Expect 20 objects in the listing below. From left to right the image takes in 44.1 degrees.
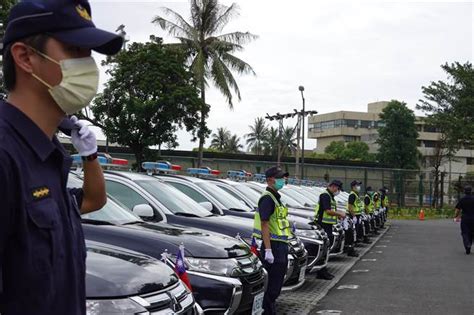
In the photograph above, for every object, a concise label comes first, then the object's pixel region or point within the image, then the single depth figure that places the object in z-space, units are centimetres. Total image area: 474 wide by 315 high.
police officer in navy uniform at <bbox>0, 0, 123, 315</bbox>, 171
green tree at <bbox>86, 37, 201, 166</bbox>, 2289
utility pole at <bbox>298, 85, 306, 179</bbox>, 3297
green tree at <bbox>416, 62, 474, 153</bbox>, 3322
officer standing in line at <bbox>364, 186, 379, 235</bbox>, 1925
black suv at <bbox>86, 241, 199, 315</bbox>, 314
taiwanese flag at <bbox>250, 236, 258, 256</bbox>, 712
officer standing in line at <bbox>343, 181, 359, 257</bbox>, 1466
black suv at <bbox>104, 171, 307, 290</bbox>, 718
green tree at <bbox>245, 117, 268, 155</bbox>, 9156
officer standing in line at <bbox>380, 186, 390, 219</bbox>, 2482
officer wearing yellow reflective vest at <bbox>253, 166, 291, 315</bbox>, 689
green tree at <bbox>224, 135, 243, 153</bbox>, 9475
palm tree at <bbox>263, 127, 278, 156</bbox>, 8275
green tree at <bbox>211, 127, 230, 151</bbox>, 9542
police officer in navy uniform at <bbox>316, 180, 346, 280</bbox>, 1139
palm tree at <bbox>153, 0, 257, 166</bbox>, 3080
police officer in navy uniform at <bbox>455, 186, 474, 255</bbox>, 1549
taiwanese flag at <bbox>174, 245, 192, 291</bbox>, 449
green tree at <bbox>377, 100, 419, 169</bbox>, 5509
